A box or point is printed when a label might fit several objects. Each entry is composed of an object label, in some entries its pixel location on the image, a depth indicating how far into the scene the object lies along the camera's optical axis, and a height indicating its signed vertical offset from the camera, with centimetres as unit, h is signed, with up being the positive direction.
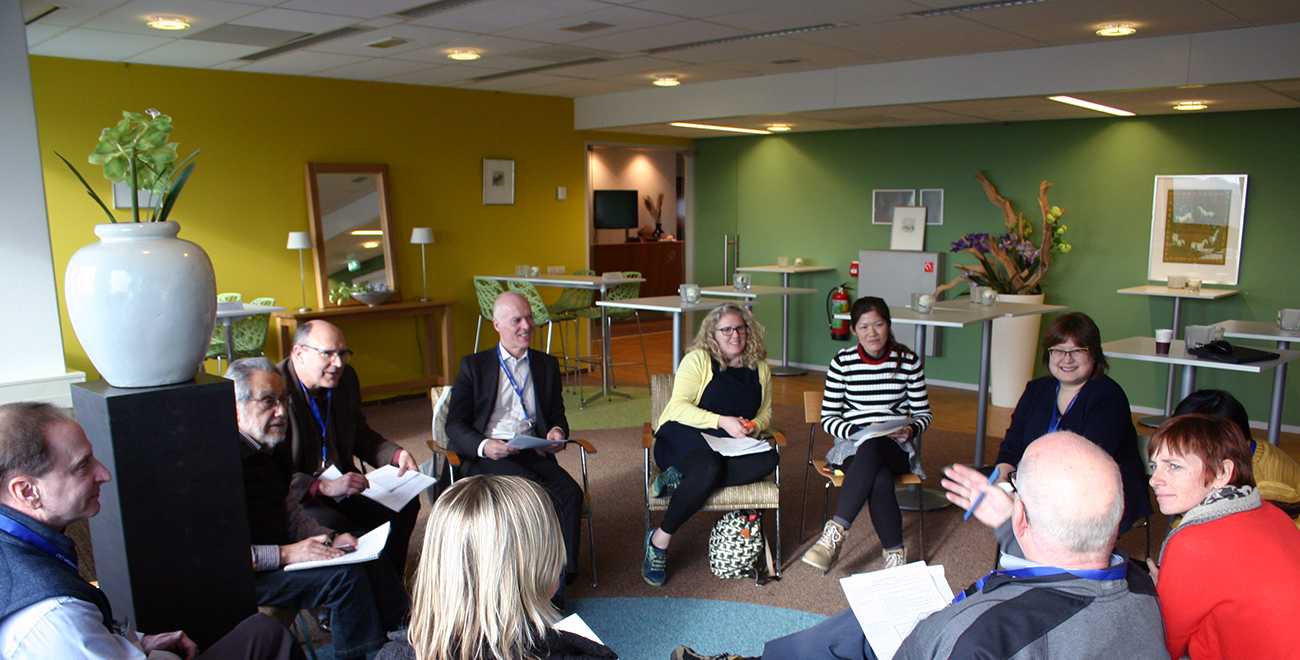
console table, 651 -87
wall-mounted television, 1187 +9
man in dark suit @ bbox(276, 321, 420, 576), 304 -80
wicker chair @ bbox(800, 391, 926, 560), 377 -113
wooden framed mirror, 684 -6
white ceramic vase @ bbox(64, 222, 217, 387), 184 -18
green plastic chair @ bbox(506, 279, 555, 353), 718 -72
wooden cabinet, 1133 -62
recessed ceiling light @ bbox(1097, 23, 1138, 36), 483 +102
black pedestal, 191 -65
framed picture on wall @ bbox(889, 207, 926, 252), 790 -15
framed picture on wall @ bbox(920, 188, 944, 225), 785 +8
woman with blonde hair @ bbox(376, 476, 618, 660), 148 -64
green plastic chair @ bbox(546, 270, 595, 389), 758 -77
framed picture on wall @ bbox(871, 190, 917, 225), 809 +10
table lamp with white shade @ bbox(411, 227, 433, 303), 716 -16
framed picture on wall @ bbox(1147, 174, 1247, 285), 650 -13
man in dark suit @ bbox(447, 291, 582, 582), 357 -85
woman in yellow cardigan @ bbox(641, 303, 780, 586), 364 -86
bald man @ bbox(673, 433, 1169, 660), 145 -66
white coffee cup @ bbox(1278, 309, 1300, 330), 481 -60
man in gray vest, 153 -60
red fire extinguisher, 827 -90
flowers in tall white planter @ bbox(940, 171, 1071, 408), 690 -53
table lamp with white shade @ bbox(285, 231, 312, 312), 651 -17
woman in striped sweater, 369 -92
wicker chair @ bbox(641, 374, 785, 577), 359 -116
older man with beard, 250 -96
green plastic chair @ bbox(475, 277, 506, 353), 743 -65
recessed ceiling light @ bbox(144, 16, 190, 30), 463 +105
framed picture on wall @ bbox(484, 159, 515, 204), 789 +32
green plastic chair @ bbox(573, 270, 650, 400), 753 -69
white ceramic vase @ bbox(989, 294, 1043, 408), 692 -114
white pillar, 397 -14
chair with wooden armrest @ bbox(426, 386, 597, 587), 361 -96
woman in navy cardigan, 330 -75
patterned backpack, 363 -138
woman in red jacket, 175 -75
